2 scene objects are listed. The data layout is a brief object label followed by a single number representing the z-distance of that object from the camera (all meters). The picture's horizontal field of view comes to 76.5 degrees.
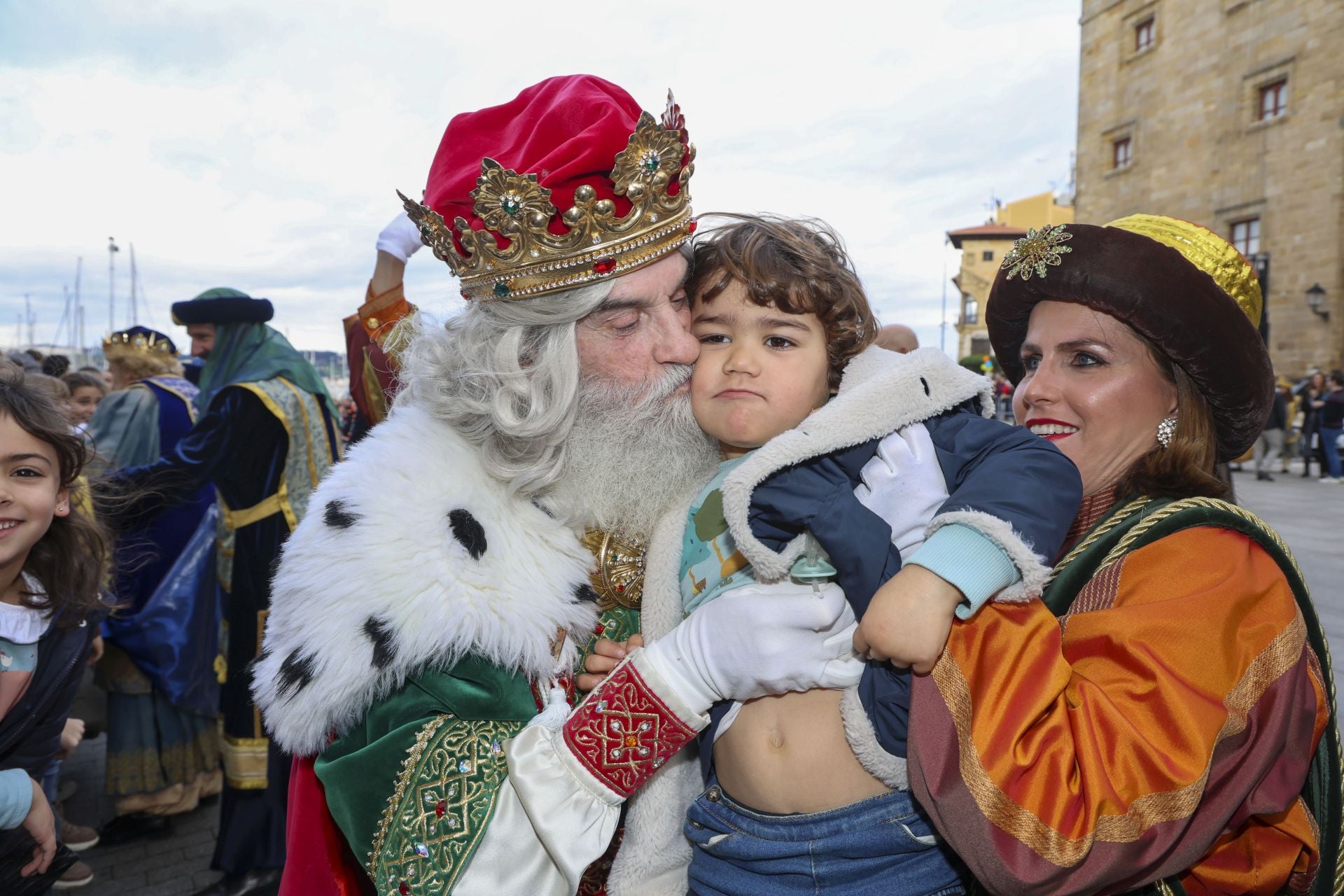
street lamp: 19.17
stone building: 19.88
